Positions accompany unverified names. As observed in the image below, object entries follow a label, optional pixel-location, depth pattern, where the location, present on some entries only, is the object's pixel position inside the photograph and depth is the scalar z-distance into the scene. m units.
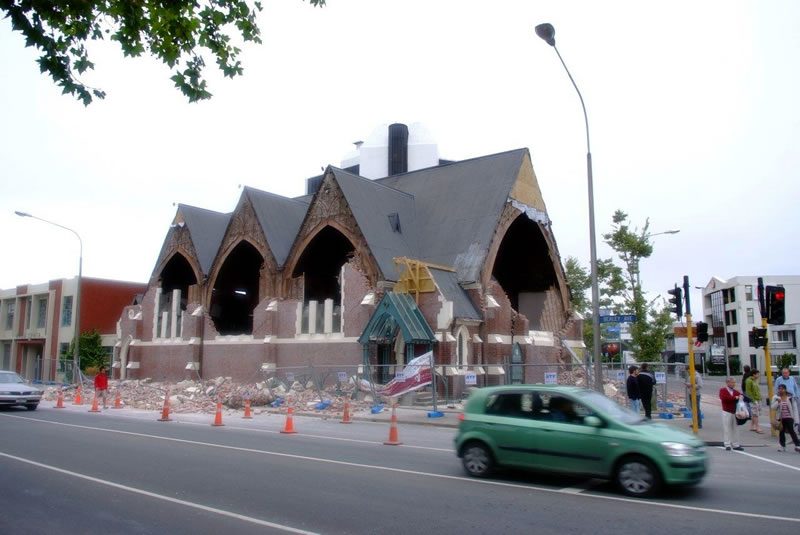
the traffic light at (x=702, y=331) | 17.52
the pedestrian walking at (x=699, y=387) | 19.05
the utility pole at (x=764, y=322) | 18.09
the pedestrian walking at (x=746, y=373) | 18.02
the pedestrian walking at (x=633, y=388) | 18.36
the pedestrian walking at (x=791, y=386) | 15.73
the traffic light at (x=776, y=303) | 17.50
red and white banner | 23.59
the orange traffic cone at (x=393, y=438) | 14.95
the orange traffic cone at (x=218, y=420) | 19.50
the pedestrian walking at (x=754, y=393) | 17.95
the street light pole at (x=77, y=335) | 32.31
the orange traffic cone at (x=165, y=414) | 20.97
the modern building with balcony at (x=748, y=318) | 73.56
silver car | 23.59
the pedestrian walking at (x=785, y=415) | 14.38
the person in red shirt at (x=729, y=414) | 14.37
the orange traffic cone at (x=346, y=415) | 20.75
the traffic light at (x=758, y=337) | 18.72
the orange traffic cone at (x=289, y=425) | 17.33
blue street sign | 18.64
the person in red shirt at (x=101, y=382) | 25.41
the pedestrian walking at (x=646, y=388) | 17.69
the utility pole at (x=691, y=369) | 16.64
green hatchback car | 9.04
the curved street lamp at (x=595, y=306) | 16.96
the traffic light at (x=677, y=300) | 17.55
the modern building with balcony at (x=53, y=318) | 50.34
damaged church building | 28.95
